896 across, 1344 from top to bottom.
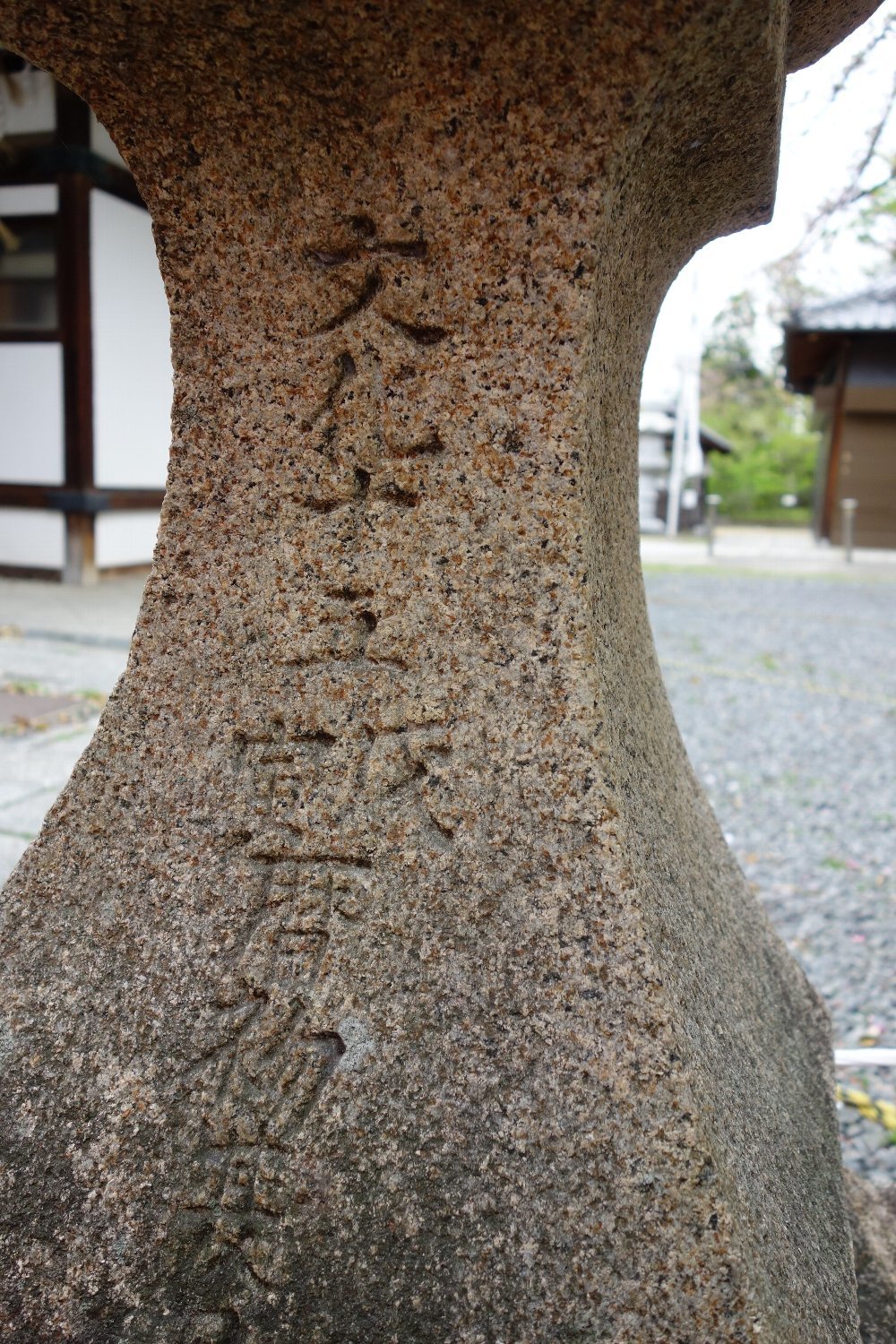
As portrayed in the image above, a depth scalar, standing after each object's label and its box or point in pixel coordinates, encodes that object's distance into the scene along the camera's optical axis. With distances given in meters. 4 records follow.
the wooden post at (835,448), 15.07
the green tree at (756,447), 31.39
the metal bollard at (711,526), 14.82
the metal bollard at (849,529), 13.72
